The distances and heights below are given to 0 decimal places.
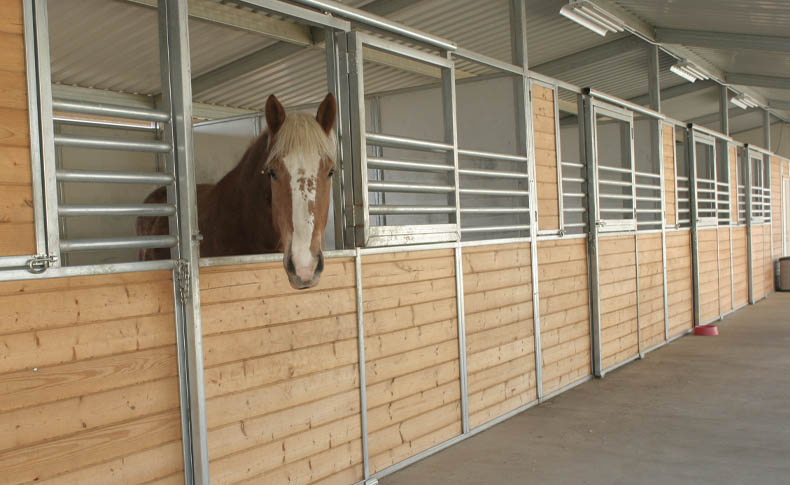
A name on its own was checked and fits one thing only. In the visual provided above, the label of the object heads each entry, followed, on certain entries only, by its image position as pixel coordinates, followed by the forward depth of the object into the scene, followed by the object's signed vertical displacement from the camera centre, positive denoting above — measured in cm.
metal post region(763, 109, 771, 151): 1145 +173
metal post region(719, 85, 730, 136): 929 +178
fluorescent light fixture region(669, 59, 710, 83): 738 +194
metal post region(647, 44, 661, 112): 668 +168
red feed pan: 623 -112
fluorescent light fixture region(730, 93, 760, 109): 1002 +206
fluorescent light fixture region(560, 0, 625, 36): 482 +177
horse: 192 +16
